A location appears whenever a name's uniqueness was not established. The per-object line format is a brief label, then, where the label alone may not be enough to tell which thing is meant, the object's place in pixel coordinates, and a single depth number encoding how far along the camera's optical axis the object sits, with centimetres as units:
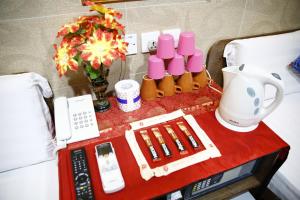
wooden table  73
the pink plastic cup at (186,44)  100
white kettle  81
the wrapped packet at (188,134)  85
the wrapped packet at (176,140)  83
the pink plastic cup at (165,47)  97
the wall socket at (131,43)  107
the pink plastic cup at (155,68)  100
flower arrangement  77
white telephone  88
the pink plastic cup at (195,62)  106
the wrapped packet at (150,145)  80
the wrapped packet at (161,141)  82
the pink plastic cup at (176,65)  103
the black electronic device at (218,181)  86
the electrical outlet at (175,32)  113
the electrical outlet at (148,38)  110
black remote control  70
